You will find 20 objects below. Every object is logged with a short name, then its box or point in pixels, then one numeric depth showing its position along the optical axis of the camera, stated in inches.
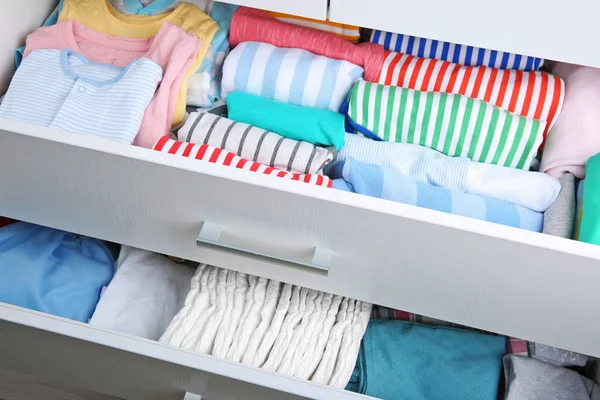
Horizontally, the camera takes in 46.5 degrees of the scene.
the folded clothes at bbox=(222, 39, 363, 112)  41.7
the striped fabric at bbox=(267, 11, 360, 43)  44.3
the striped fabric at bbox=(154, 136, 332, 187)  37.5
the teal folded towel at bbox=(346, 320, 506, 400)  36.9
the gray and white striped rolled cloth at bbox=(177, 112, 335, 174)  38.9
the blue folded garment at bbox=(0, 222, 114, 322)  38.9
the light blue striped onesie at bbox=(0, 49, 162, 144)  39.3
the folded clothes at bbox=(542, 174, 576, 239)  36.4
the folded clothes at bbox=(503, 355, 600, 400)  36.5
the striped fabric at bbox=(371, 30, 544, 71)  42.6
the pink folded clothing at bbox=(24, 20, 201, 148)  40.3
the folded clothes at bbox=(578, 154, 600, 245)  34.1
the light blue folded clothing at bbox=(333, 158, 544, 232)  37.0
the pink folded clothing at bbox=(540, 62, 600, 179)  38.7
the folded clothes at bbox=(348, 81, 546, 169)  39.6
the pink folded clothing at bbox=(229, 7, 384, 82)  42.7
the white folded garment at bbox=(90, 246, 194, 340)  38.7
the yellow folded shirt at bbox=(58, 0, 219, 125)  44.0
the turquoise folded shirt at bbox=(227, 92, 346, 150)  40.1
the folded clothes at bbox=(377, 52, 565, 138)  40.7
